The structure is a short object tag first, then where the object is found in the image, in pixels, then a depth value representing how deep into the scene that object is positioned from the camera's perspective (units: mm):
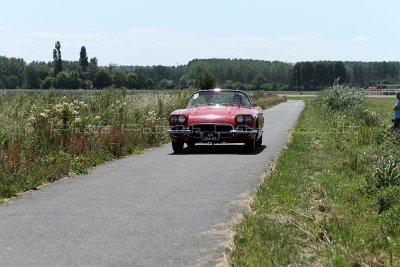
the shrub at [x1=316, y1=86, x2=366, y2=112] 35434
